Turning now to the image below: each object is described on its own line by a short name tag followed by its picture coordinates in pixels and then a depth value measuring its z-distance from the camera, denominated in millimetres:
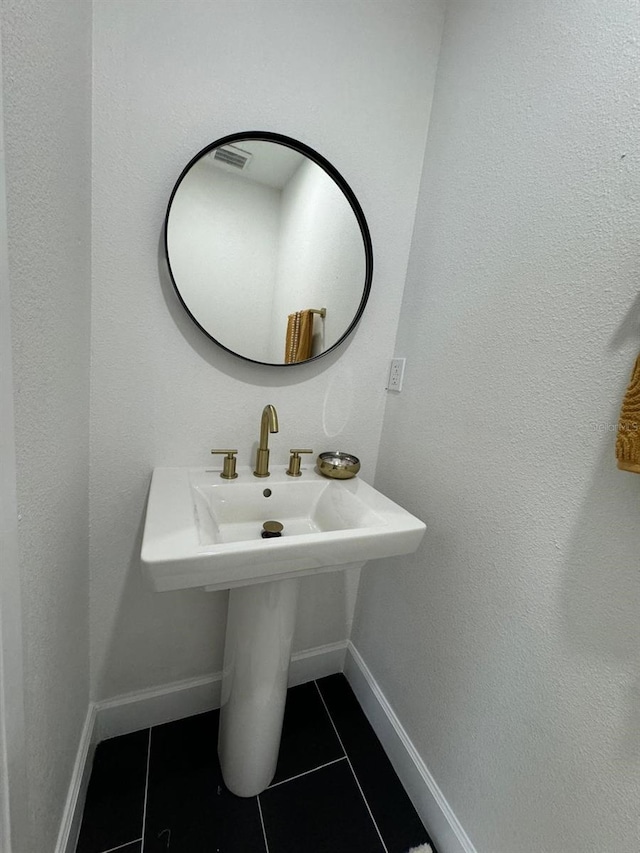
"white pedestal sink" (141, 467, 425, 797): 701
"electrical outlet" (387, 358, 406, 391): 1134
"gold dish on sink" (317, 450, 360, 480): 1053
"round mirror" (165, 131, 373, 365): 896
